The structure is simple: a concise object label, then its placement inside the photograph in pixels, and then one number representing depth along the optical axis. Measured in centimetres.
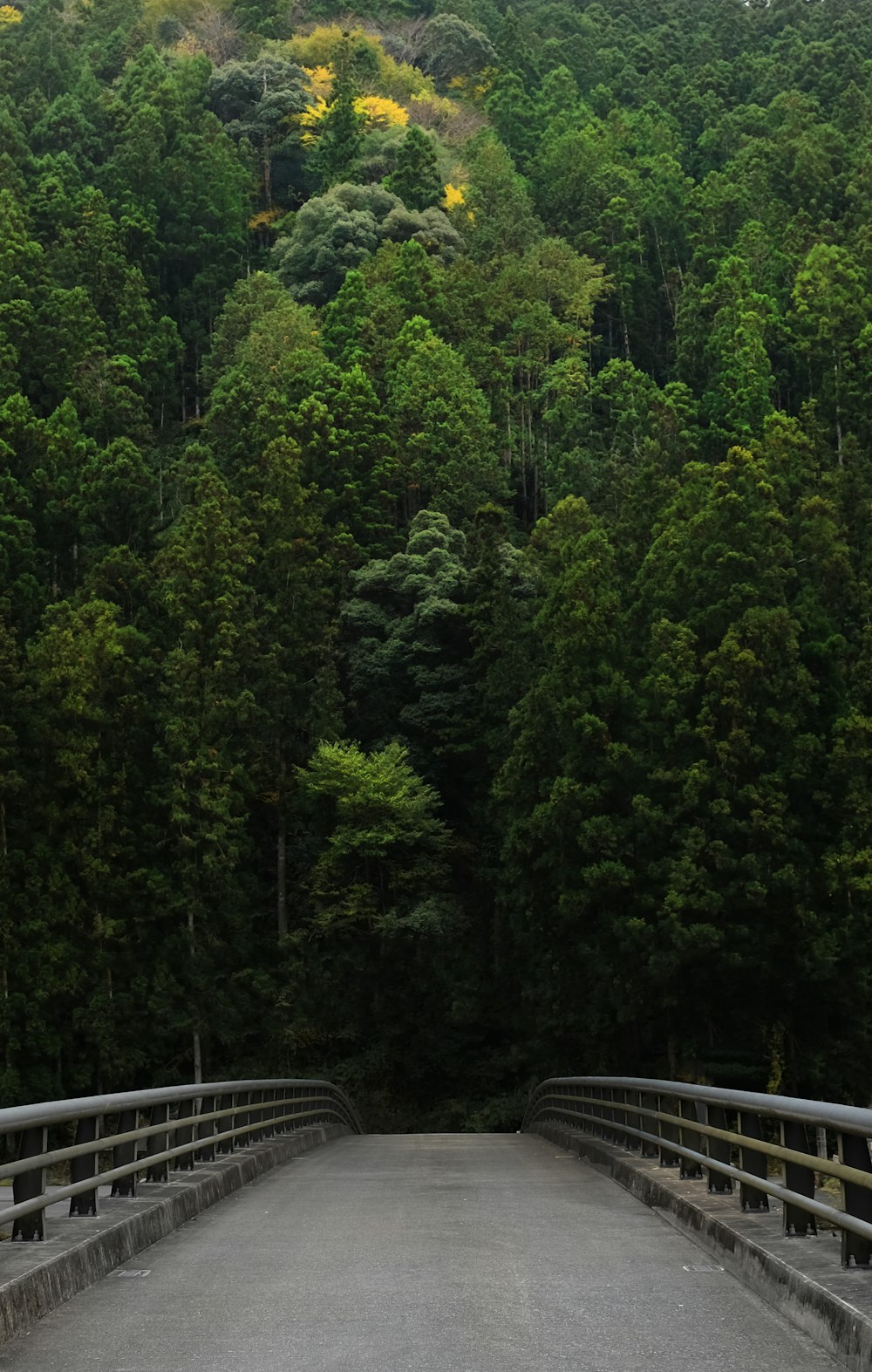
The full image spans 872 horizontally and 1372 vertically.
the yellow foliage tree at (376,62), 11694
